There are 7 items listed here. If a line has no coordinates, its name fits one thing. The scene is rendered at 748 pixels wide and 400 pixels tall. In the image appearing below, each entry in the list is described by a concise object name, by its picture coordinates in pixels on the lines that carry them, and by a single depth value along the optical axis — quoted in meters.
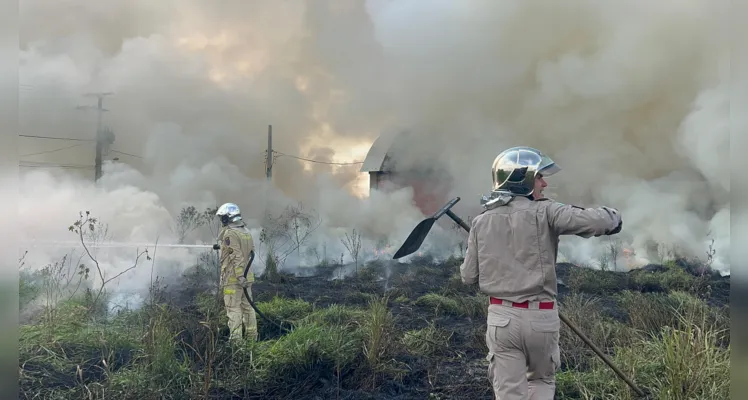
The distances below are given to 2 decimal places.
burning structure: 13.99
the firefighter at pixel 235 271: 5.72
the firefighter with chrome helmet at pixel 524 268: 2.79
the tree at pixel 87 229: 9.30
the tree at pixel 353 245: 11.94
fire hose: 5.79
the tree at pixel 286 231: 11.48
